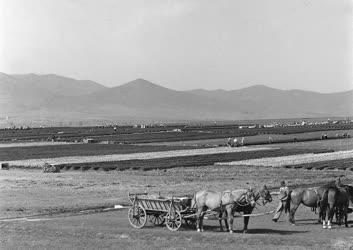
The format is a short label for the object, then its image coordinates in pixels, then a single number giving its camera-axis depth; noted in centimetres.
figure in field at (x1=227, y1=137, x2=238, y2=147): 10398
